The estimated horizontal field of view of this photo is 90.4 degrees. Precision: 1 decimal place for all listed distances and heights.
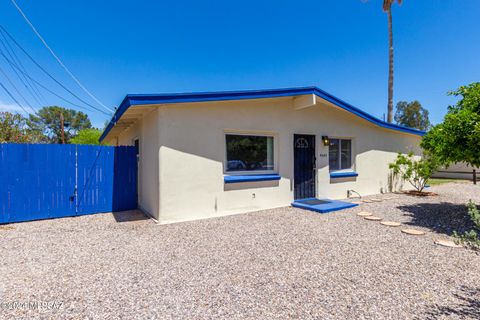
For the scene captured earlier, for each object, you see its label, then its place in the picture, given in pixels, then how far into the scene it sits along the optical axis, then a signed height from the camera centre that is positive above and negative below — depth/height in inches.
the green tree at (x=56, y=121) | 1558.8 +271.4
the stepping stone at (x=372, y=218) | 234.0 -57.8
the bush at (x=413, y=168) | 385.1 -14.1
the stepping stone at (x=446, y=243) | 163.5 -58.7
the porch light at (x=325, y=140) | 329.7 +27.8
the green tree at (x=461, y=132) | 213.6 +26.4
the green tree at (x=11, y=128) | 472.1 +67.2
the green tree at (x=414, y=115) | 1339.8 +252.5
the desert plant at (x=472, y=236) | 91.1 -30.1
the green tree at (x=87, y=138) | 1096.8 +106.5
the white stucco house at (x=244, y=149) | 228.5 +13.5
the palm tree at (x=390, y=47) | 645.3 +305.7
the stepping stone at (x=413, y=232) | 189.0 -58.5
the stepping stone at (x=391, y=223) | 214.7 -58.3
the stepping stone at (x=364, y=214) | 250.5 -57.6
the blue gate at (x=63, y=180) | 233.6 -21.0
